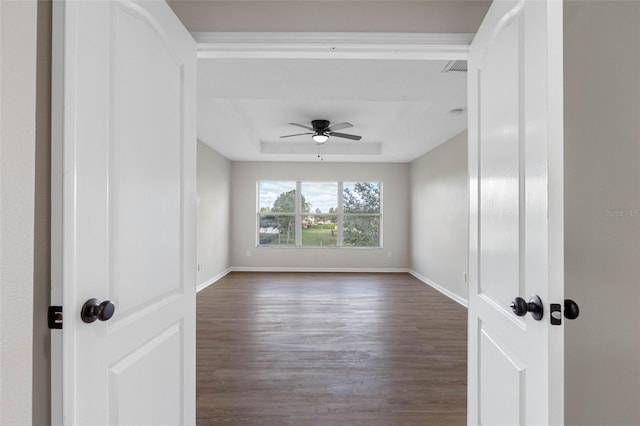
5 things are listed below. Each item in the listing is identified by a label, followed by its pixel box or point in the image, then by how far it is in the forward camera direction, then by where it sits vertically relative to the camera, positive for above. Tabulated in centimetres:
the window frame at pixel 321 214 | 707 -4
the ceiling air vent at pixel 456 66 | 244 +121
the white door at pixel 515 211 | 89 +1
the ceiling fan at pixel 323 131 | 431 +117
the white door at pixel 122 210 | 84 +1
